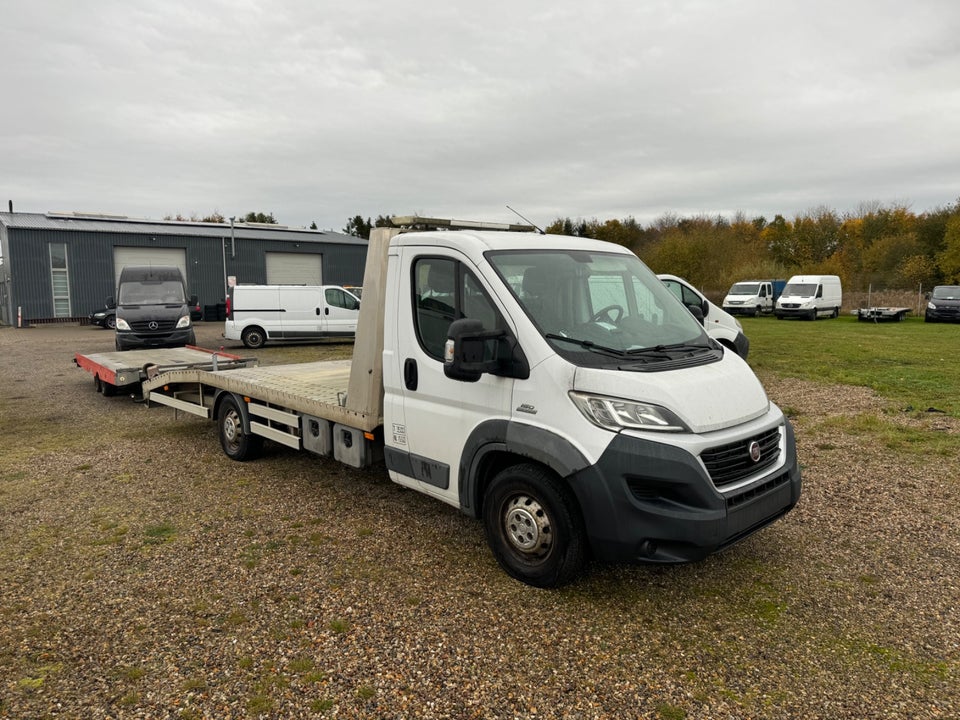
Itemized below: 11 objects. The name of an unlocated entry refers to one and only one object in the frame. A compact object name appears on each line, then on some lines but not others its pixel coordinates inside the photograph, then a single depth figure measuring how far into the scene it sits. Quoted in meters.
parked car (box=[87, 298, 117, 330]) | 26.56
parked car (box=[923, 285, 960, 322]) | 26.03
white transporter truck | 3.31
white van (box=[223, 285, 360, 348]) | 17.98
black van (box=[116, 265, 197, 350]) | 14.22
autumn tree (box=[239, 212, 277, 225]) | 68.31
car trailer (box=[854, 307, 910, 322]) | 27.78
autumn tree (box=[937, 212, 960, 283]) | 36.44
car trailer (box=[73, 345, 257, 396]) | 8.44
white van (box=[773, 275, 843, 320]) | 29.94
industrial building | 29.02
